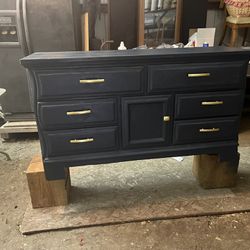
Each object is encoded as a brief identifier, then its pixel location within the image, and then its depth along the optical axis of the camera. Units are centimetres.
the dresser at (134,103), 136
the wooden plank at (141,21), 248
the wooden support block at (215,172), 175
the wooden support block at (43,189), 157
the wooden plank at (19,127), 250
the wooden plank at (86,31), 238
